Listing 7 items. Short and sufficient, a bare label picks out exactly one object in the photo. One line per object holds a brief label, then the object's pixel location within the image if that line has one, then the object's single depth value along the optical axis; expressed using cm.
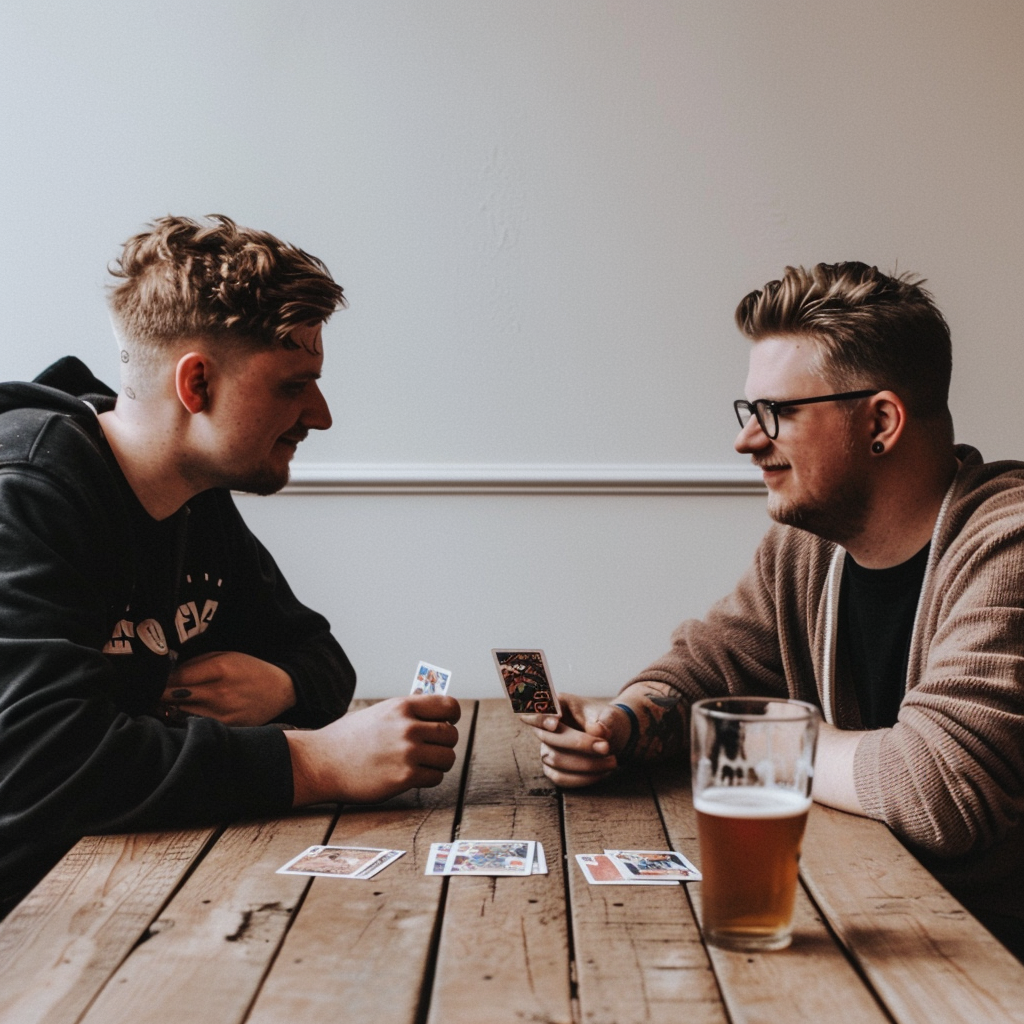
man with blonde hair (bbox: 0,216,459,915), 129
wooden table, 86
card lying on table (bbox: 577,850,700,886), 114
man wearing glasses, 138
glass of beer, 95
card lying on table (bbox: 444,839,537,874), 117
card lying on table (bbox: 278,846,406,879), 115
